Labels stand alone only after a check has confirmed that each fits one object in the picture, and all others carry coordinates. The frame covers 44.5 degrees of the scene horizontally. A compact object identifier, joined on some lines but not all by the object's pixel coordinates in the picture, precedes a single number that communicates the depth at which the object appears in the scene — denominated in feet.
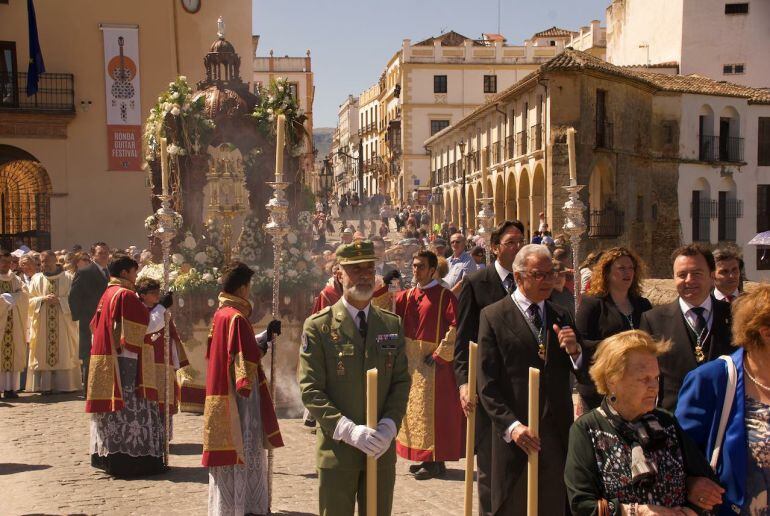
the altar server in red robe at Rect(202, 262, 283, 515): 21.66
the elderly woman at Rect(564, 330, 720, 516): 12.26
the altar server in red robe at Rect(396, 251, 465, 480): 27.89
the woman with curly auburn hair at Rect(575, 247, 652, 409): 20.26
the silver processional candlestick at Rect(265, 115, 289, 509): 24.21
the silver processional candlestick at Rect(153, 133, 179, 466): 28.19
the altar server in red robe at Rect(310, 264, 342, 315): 31.73
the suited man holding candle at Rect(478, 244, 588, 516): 17.02
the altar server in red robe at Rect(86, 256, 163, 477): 27.40
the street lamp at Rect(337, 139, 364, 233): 141.38
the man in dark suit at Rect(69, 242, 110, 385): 42.09
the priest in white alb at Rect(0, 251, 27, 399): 43.09
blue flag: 77.97
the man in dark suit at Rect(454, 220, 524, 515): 21.38
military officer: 17.12
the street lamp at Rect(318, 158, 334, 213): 122.31
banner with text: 81.87
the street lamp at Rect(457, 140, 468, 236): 110.14
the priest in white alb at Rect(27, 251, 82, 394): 44.21
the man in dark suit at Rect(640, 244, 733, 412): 17.17
